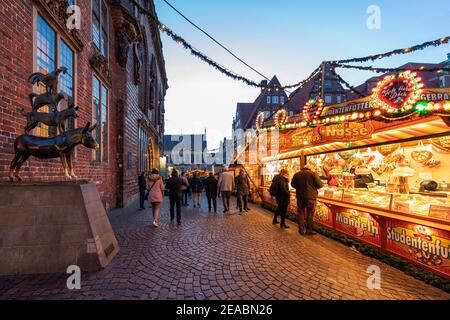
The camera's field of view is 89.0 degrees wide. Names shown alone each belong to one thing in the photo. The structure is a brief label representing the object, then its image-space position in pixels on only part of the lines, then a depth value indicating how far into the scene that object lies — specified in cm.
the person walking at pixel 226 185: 957
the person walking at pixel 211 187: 996
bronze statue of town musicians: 367
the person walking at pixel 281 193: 707
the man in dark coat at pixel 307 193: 616
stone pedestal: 343
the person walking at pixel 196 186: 1129
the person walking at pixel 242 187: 992
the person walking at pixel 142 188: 1016
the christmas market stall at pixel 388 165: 407
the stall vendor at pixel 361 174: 760
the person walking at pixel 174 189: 738
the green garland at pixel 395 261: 346
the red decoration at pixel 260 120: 1285
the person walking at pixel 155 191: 683
